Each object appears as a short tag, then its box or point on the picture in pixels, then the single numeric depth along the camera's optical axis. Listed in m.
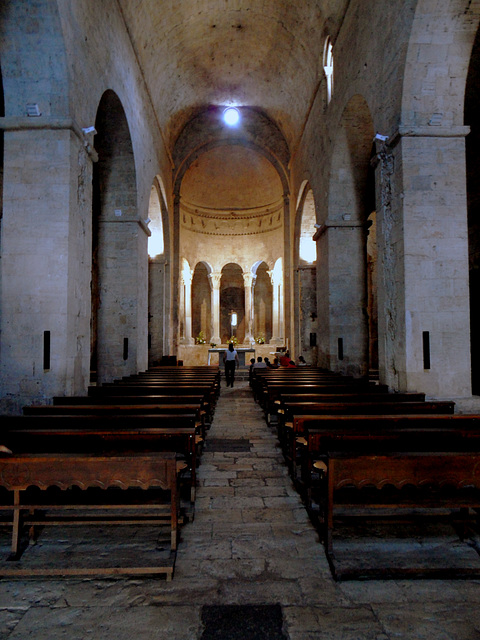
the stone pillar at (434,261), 6.54
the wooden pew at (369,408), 5.26
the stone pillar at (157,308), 16.00
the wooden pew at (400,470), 2.94
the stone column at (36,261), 6.30
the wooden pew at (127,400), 5.93
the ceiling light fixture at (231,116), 18.36
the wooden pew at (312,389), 7.05
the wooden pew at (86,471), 2.94
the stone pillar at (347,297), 11.18
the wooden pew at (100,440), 3.69
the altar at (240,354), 18.57
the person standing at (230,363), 14.68
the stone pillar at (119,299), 10.70
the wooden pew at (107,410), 5.01
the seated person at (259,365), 12.91
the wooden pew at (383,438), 3.74
